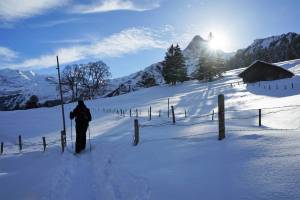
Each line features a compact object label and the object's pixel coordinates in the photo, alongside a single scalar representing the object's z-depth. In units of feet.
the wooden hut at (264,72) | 129.49
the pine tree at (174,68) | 161.64
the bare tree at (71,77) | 173.27
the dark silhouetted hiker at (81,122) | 28.29
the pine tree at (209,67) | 155.26
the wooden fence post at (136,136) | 26.37
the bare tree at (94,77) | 178.94
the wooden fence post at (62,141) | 30.98
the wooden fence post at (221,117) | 19.94
